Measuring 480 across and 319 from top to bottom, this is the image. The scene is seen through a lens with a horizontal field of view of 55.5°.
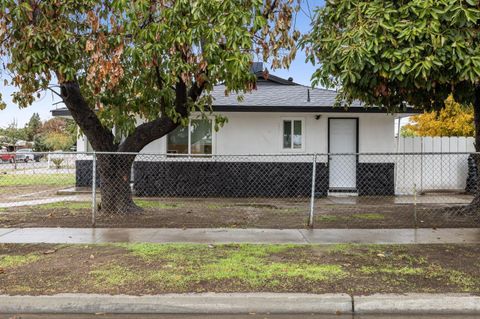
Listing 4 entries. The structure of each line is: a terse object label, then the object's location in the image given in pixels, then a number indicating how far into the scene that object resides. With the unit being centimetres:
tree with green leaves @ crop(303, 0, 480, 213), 617
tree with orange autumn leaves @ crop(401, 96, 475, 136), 2045
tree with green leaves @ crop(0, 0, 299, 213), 728
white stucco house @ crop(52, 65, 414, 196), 1419
